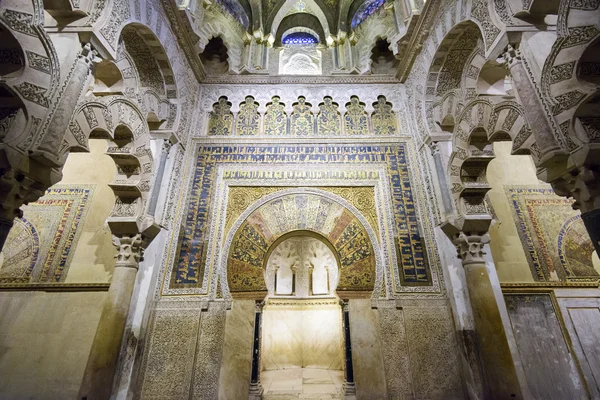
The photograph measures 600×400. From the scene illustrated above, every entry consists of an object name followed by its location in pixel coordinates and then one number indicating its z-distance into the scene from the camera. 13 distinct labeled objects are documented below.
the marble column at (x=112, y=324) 3.45
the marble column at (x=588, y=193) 2.26
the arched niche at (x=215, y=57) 6.31
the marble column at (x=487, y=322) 3.49
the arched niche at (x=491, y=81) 4.07
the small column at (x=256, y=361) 4.06
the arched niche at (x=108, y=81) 4.00
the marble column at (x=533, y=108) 2.51
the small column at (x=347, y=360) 4.02
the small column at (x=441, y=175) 4.52
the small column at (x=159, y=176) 4.43
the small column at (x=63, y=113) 2.45
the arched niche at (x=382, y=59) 6.25
